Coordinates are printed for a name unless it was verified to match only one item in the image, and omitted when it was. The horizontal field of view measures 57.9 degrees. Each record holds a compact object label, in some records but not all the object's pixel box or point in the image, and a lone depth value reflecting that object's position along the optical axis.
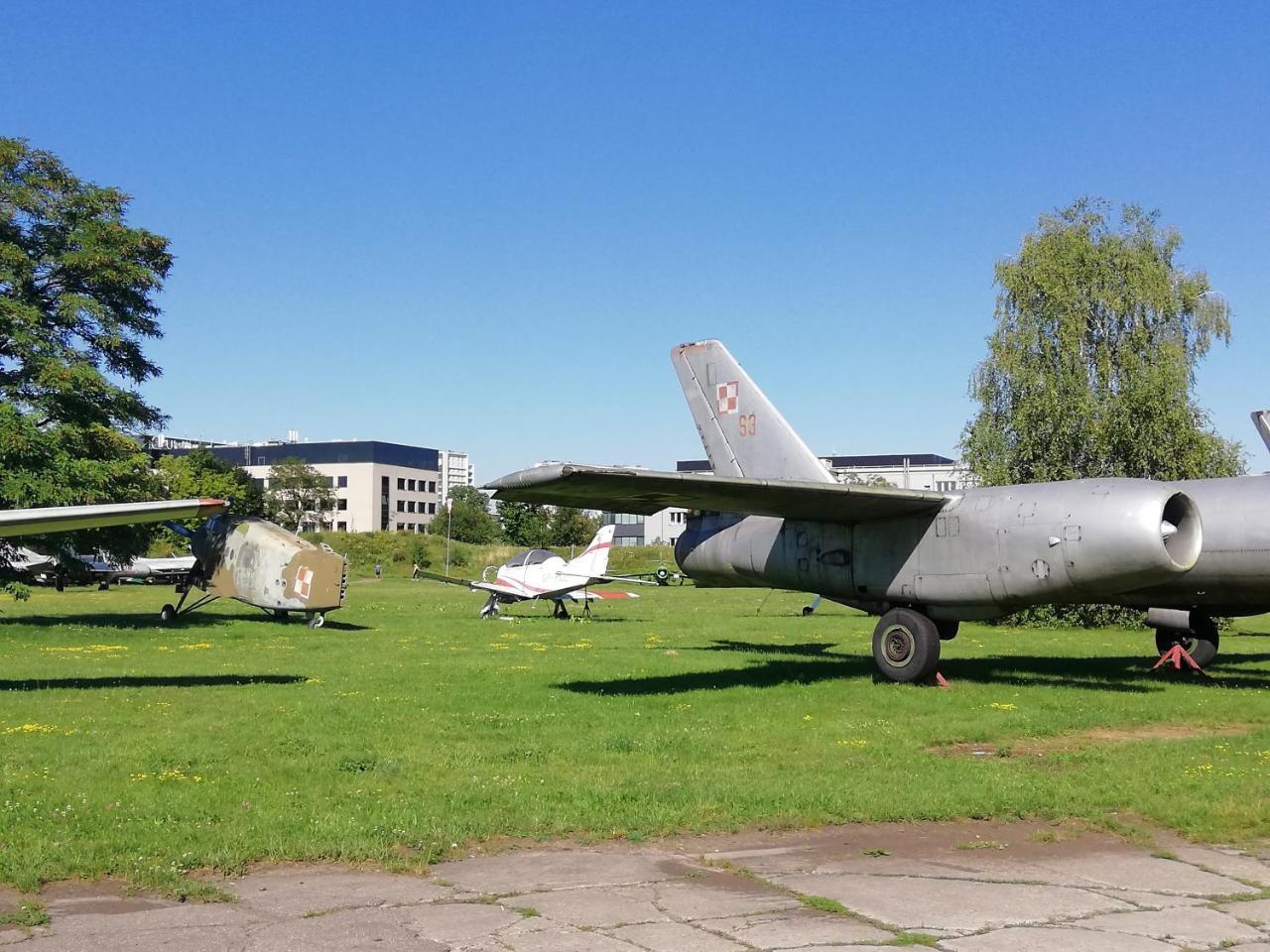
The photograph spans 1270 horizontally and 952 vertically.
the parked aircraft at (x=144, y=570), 65.56
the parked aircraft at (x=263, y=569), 30.70
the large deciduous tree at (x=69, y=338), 27.11
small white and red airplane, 34.59
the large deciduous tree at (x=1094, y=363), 34.84
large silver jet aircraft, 14.95
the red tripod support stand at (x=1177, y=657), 19.84
